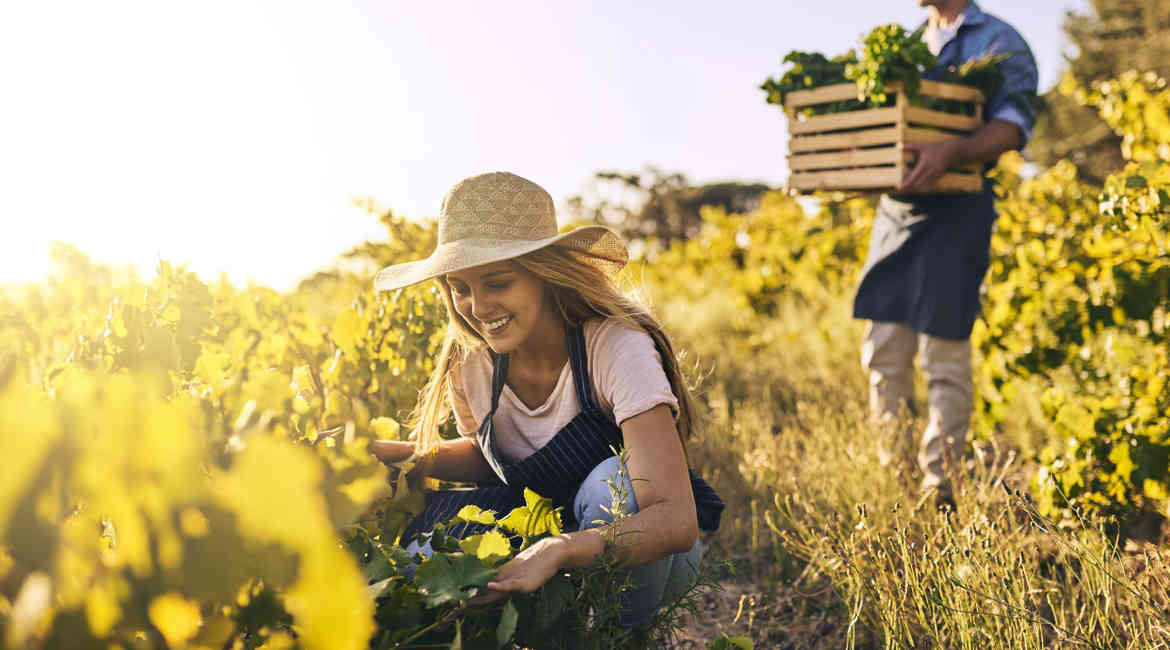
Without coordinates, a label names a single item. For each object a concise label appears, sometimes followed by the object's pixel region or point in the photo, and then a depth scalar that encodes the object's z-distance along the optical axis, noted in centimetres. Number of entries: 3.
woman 165
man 292
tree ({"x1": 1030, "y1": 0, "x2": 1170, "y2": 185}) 1980
